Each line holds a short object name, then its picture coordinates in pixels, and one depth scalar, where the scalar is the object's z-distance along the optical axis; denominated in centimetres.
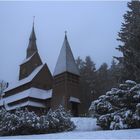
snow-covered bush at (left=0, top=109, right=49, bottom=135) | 1717
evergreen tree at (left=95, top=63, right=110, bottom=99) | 5604
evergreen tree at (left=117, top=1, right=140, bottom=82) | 1977
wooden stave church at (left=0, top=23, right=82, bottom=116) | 4184
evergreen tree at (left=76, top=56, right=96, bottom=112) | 5581
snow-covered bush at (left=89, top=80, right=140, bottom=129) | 1468
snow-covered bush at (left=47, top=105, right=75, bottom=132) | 1781
